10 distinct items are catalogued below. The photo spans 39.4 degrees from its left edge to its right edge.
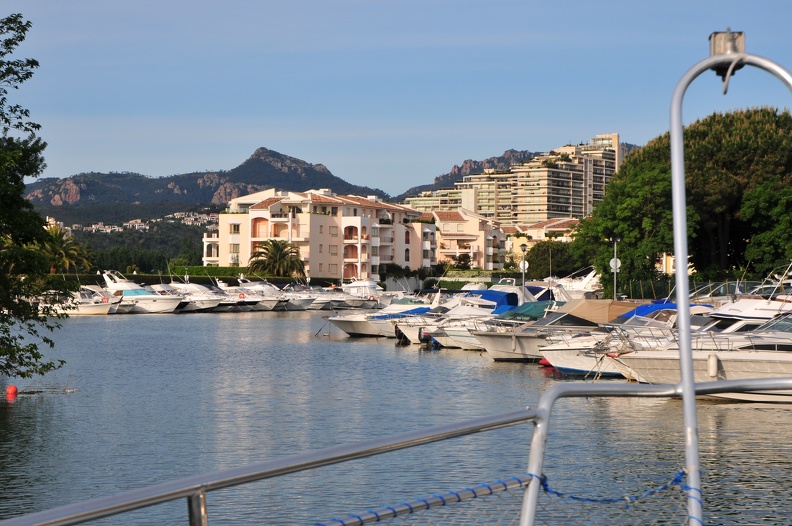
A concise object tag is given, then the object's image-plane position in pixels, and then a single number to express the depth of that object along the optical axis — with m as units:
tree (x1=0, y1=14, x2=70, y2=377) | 22.75
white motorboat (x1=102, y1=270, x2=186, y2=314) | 93.69
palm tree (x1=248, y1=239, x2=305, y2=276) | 119.16
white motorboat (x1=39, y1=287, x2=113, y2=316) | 88.44
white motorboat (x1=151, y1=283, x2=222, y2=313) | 96.06
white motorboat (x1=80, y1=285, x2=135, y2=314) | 90.06
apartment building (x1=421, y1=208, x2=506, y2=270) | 165.25
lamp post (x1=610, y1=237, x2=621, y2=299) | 63.66
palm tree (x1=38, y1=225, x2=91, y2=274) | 104.80
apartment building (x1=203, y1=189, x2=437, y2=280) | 128.12
